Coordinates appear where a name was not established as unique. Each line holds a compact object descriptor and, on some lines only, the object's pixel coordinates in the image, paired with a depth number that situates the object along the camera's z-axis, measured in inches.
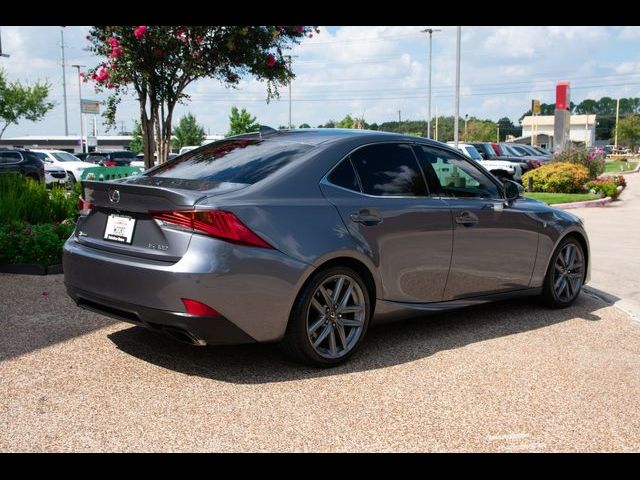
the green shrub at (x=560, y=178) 895.7
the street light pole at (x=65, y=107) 4017.2
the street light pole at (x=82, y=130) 2749.5
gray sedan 166.1
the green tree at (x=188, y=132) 3464.6
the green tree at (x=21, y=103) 2203.5
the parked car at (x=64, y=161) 1079.1
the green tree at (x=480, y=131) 4581.7
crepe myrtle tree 433.7
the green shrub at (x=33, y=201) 350.6
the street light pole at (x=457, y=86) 1358.3
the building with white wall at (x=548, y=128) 5012.3
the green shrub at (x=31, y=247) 305.3
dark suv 893.2
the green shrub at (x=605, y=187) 857.5
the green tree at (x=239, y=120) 2652.6
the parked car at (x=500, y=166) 920.3
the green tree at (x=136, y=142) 3048.7
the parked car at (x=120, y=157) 1455.5
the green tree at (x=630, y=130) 4141.2
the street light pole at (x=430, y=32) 2102.6
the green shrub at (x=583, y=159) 1028.5
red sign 1626.5
